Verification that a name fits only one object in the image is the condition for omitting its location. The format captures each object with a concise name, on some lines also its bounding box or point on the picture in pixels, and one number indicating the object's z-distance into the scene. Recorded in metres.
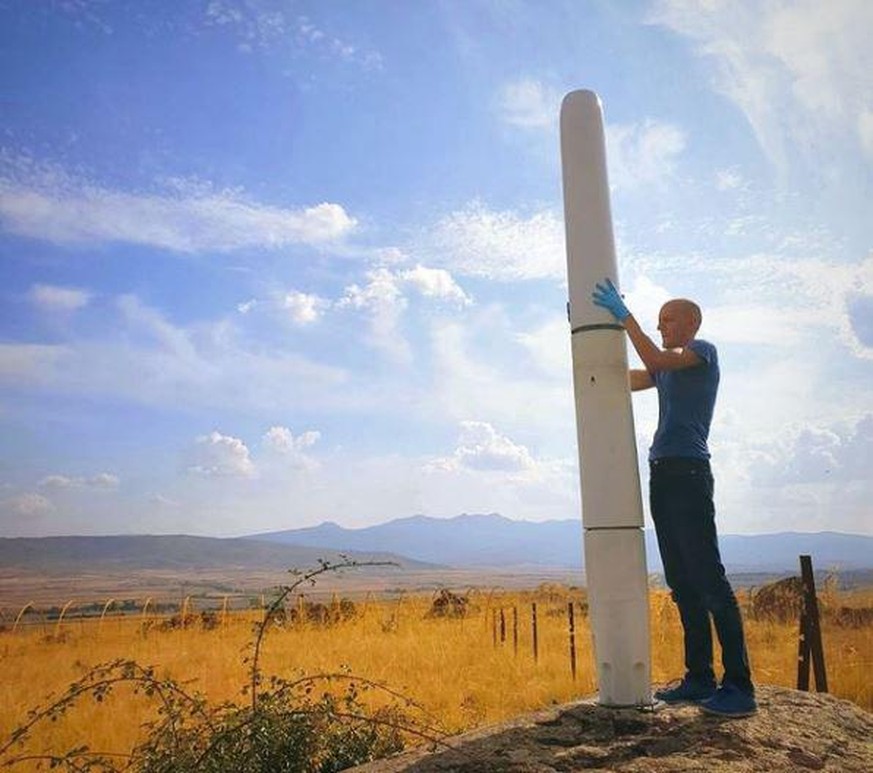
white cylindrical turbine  5.07
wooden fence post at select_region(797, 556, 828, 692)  7.92
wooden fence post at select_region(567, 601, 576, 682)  10.52
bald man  4.96
